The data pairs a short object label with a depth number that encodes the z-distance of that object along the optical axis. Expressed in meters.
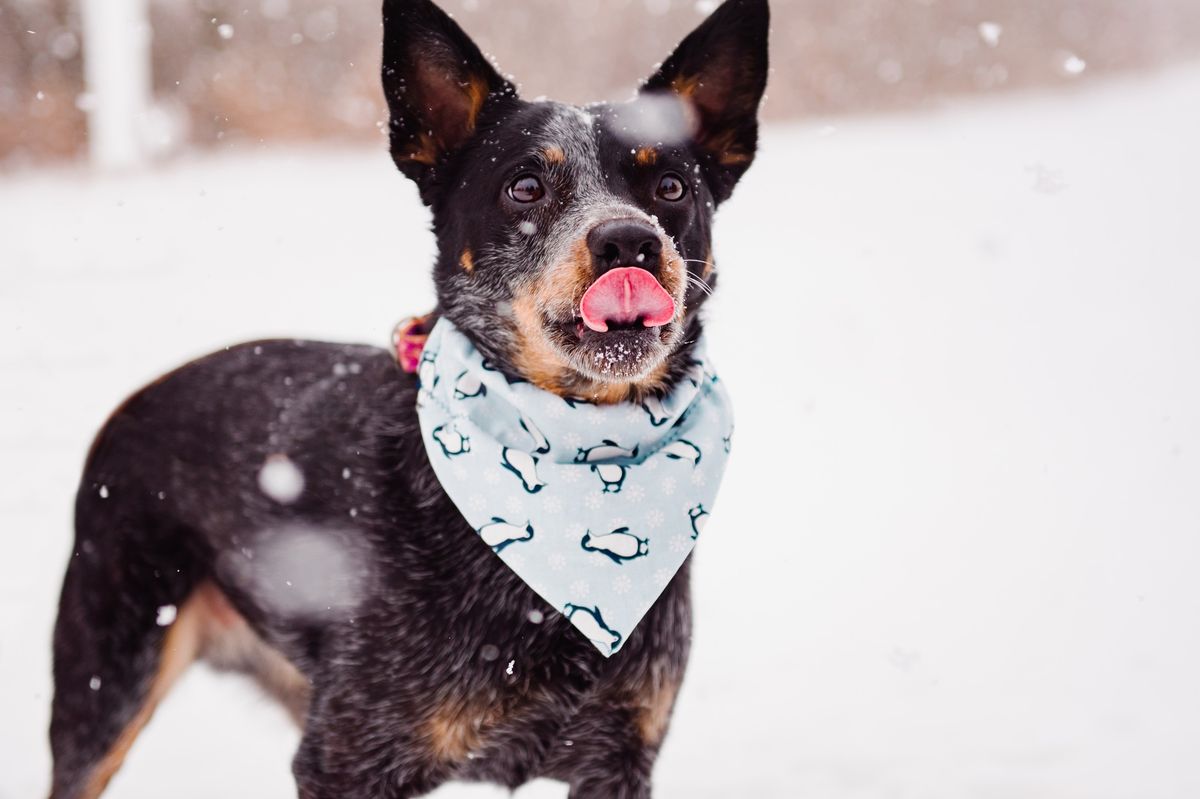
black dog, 2.20
